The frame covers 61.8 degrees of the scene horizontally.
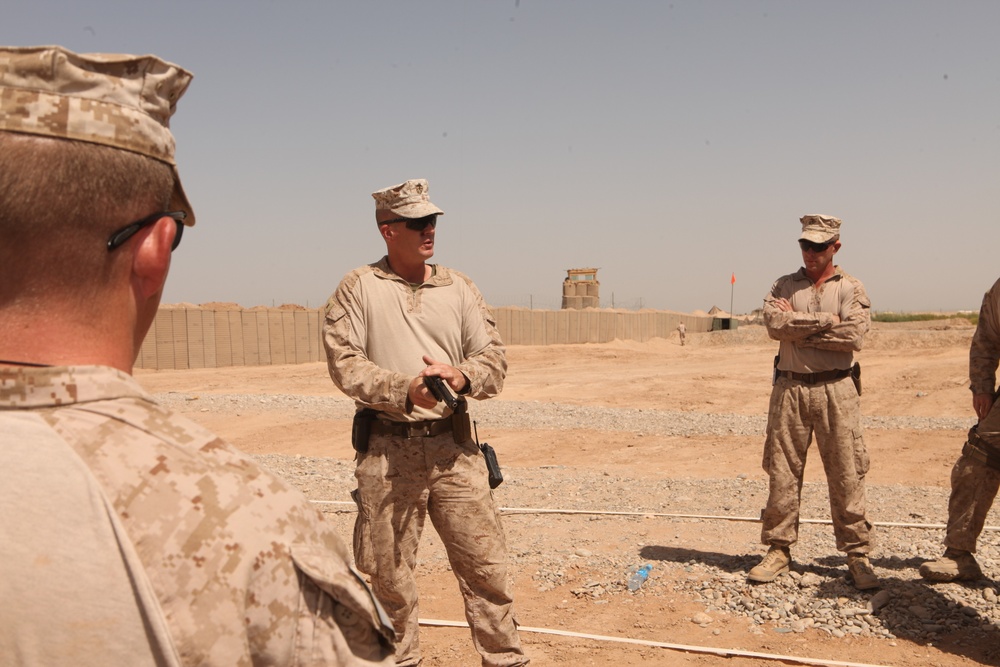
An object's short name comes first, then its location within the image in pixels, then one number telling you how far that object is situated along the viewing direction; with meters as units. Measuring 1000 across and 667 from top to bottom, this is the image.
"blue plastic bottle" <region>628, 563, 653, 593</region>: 5.31
